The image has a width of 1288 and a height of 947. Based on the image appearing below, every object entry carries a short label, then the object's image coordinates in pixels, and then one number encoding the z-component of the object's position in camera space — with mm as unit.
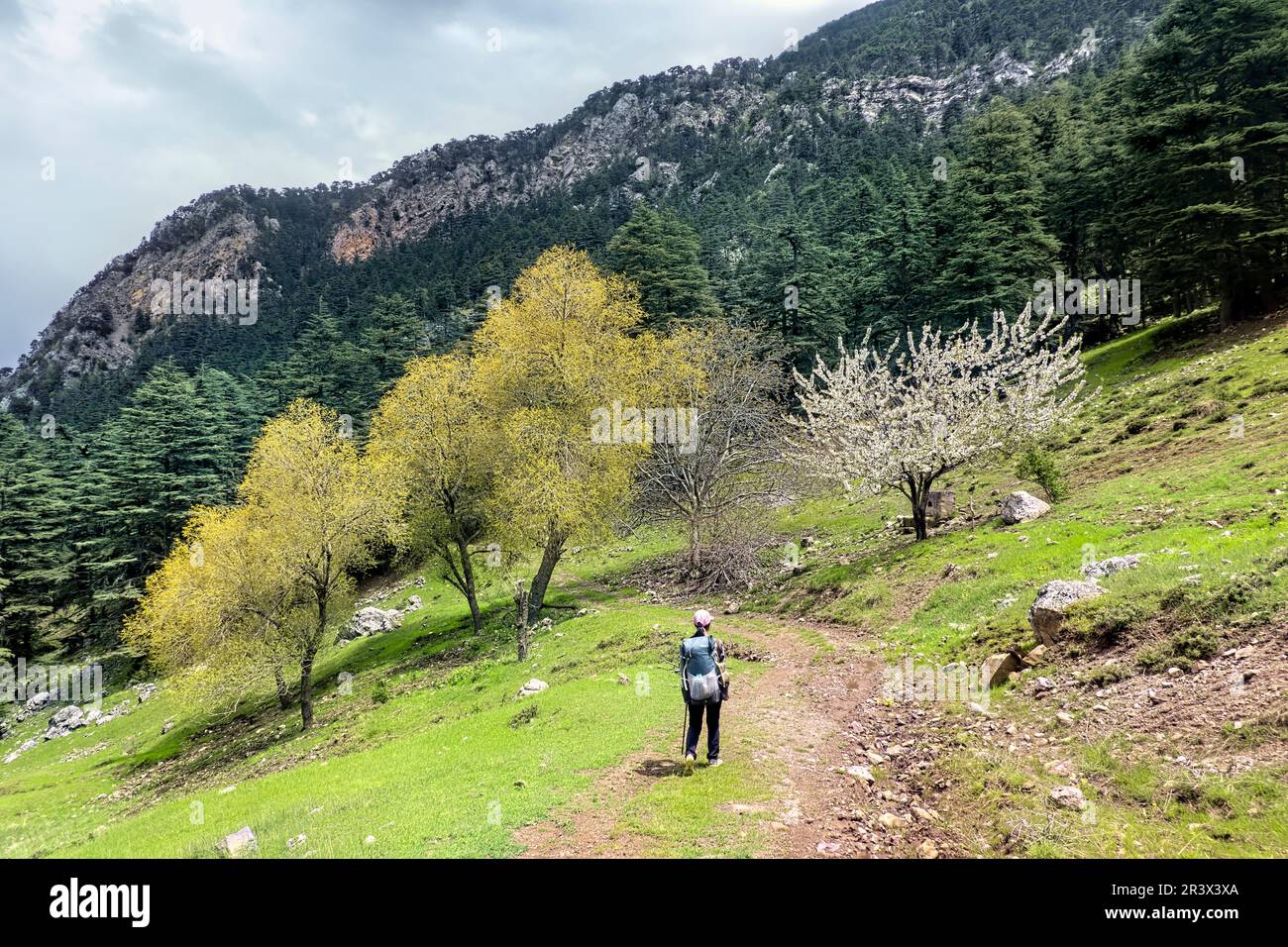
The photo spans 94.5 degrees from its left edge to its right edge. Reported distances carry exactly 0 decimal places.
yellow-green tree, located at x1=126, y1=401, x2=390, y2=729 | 26781
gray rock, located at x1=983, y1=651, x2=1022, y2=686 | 11992
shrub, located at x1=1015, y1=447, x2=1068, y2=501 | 21922
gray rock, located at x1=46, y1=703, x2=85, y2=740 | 38469
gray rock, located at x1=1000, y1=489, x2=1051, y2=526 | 21062
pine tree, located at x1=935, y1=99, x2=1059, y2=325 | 45625
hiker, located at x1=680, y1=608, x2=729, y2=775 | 9781
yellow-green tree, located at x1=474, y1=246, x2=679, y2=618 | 29156
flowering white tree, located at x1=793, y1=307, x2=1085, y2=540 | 22938
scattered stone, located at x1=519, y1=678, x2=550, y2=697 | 18975
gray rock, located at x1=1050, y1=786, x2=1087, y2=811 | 7441
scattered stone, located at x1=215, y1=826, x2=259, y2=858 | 8852
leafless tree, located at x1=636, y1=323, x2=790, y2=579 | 33750
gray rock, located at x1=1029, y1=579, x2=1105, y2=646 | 11923
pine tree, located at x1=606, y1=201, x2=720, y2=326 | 55812
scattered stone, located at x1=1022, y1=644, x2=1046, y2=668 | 11714
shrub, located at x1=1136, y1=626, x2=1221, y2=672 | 9242
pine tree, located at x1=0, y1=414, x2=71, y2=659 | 52031
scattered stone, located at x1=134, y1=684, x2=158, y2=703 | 41166
